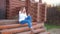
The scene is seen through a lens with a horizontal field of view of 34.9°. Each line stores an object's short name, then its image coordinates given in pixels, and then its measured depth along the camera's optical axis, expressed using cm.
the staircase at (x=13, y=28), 419
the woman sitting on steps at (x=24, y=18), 453
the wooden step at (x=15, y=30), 401
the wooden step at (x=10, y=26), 423
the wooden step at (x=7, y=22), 446
